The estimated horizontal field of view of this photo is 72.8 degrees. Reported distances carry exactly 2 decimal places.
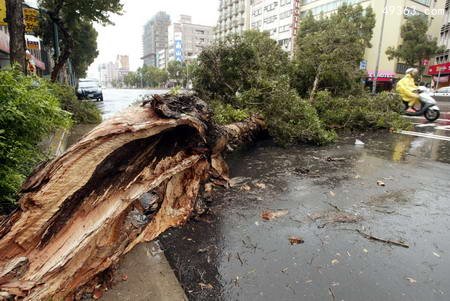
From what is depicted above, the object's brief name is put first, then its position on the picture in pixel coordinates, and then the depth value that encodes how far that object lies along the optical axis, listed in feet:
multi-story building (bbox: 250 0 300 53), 185.98
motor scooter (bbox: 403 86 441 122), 33.99
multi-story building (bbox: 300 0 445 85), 135.64
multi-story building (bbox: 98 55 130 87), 515.26
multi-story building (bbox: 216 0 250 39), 238.48
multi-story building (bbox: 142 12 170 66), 521.24
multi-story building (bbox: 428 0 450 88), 120.84
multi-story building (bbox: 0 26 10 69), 48.13
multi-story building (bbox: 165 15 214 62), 393.29
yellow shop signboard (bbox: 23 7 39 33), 31.81
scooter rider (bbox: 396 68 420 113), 34.65
